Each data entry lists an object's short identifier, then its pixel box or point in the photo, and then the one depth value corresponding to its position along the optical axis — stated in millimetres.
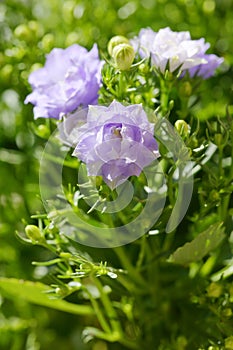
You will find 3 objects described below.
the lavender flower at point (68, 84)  767
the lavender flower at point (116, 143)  719
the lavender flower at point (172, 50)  763
